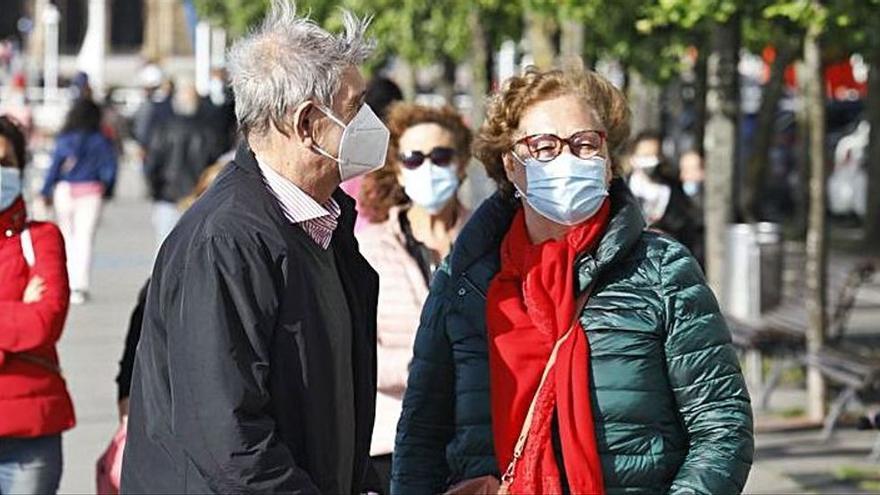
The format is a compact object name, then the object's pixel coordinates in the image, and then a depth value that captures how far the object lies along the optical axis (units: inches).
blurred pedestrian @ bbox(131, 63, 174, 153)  801.7
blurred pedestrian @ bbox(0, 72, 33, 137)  1509.6
